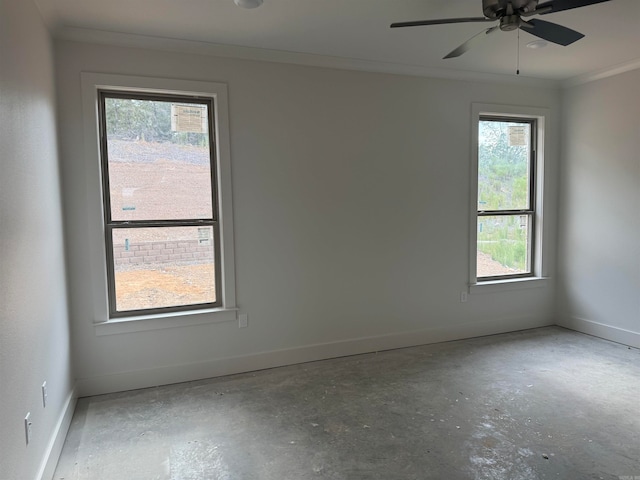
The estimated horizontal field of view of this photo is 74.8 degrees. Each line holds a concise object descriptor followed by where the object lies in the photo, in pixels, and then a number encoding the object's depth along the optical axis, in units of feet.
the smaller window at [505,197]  14.61
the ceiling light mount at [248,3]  8.41
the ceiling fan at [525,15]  6.95
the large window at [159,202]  10.57
